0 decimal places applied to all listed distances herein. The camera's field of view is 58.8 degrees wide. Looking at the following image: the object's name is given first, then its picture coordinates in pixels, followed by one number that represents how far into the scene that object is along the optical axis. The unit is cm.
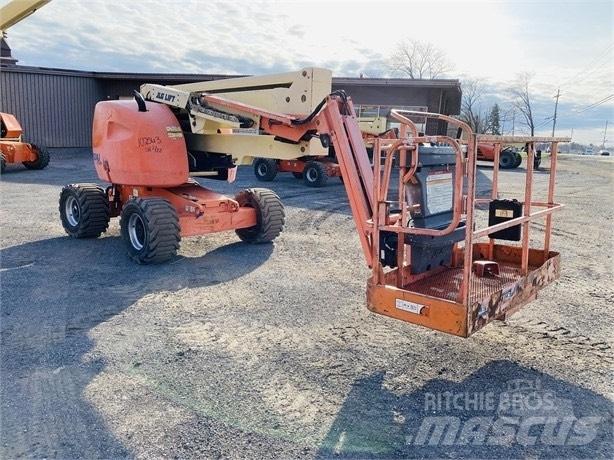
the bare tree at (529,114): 7531
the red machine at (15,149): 1675
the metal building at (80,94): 2284
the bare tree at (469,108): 5690
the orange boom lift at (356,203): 382
